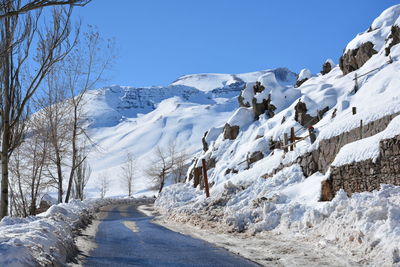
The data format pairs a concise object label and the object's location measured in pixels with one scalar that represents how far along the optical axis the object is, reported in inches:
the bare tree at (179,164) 2532.0
